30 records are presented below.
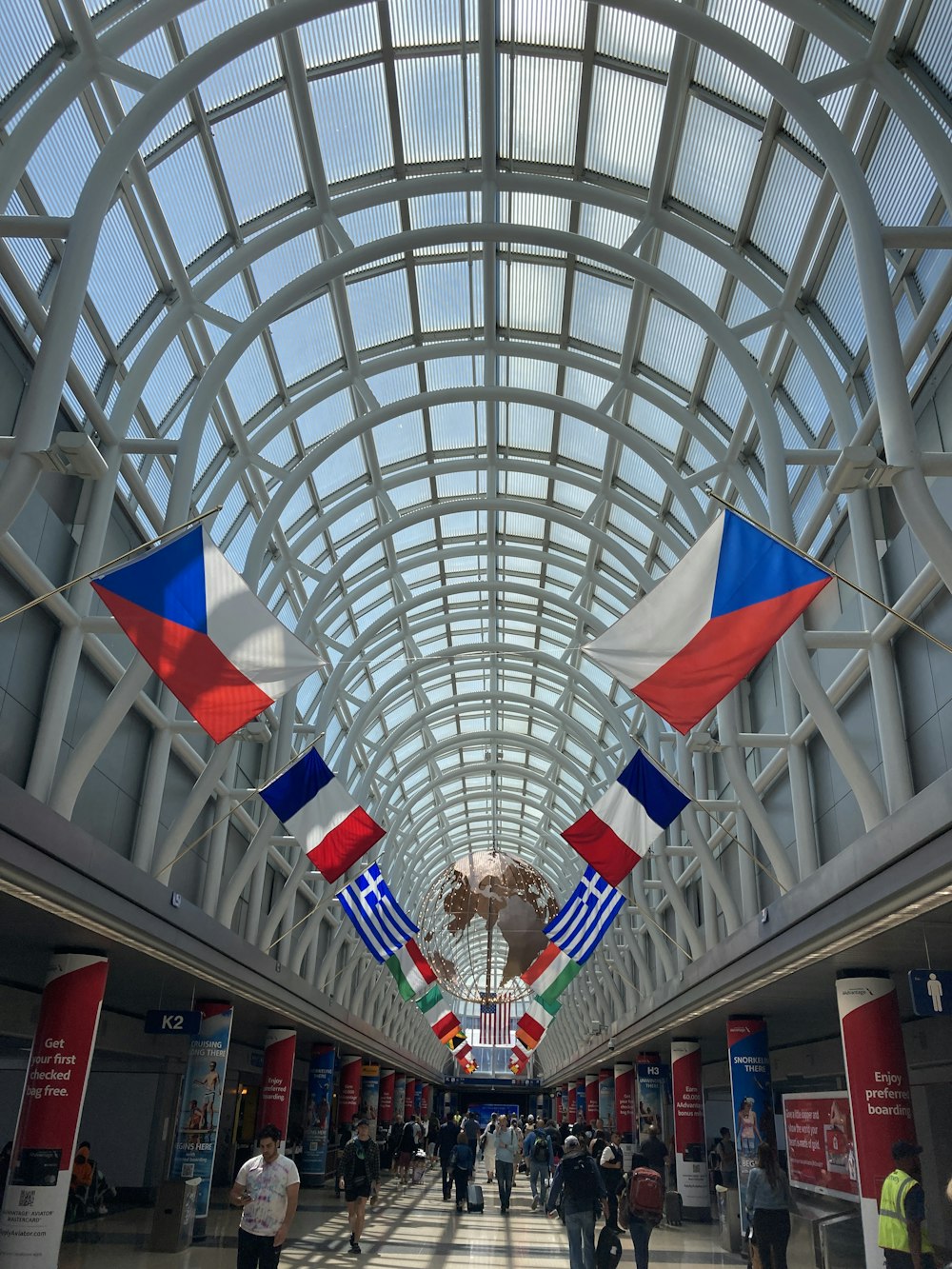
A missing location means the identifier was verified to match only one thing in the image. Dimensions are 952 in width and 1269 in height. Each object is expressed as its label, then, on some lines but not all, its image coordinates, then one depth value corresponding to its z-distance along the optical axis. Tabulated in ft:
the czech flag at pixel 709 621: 32.07
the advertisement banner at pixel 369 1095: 157.73
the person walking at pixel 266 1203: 29.32
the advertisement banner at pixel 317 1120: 108.78
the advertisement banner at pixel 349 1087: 138.51
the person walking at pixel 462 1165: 86.84
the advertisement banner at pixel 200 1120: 62.49
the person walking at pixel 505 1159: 84.33
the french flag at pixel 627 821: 60.34
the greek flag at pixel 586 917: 86.99
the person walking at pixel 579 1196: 41.14
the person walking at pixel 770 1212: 38.04
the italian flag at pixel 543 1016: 133.39
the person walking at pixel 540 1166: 89.71
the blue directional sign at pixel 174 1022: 59.72
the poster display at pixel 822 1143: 51.42
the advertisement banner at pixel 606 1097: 146.99
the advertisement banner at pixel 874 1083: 41.88
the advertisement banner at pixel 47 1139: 43.34
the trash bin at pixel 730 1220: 64.23
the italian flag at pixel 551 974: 124.19
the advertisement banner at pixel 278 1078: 86.69
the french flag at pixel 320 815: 58.29
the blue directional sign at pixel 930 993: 36.70
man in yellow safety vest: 32.71
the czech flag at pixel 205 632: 32.81
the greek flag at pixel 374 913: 87.40
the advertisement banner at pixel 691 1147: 82.69
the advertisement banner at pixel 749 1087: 62.75
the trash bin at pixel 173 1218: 55.21
